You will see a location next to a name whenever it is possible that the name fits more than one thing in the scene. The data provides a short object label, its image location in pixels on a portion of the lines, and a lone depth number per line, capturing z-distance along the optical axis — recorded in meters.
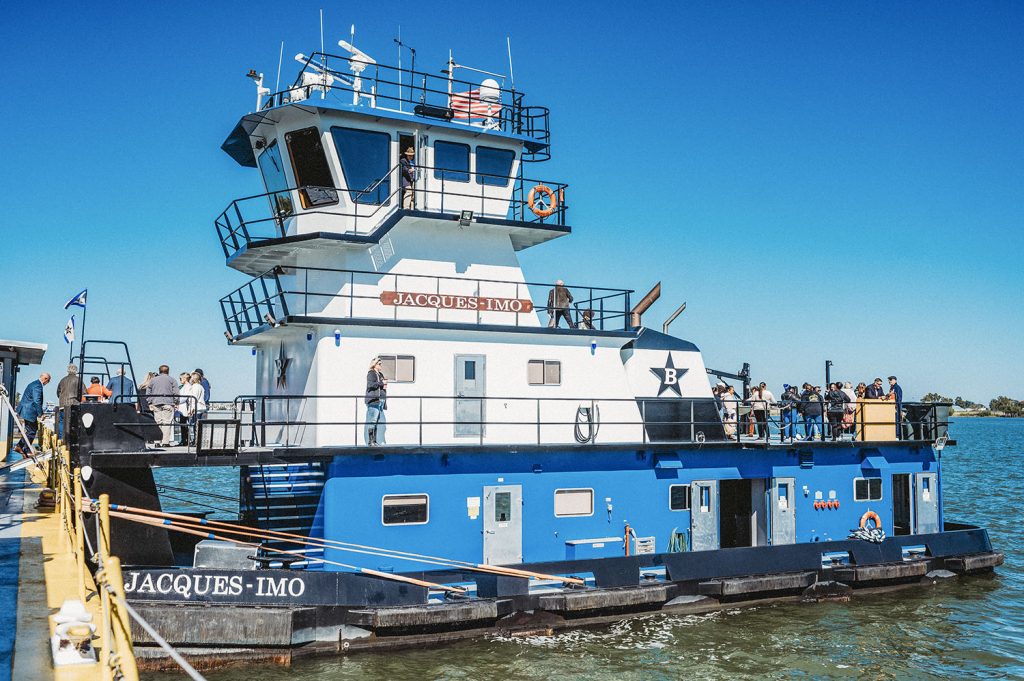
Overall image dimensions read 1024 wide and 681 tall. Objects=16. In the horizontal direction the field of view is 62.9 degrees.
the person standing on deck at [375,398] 13.42
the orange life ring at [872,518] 17.45
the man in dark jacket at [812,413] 17.32
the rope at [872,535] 16.88
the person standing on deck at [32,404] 17.75
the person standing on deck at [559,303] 16.47
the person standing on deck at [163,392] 14.38
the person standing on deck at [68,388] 16.27
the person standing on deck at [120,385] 14.21
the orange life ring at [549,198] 16.41
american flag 16.34
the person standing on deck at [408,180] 15.54
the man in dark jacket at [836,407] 17.40
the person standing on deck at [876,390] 19.22
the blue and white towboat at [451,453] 12.05
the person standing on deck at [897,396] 17.98
